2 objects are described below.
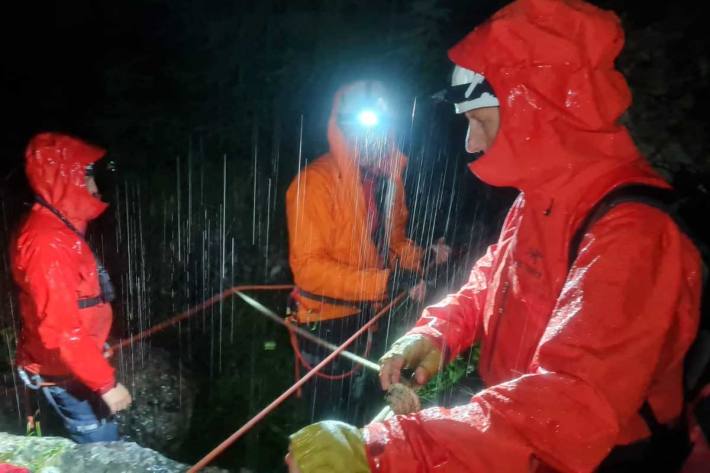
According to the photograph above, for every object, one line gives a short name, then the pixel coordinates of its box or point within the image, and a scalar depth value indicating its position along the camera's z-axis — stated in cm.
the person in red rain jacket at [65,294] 338
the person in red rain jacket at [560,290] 131
